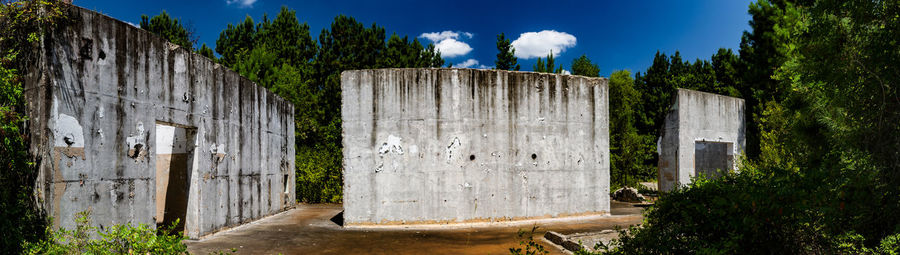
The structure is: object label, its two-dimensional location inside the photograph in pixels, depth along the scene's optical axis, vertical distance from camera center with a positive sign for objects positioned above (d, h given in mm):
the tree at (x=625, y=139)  27578 -62
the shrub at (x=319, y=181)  19109 -1544
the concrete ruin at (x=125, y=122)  6191 +314
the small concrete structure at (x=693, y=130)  14781 +219
